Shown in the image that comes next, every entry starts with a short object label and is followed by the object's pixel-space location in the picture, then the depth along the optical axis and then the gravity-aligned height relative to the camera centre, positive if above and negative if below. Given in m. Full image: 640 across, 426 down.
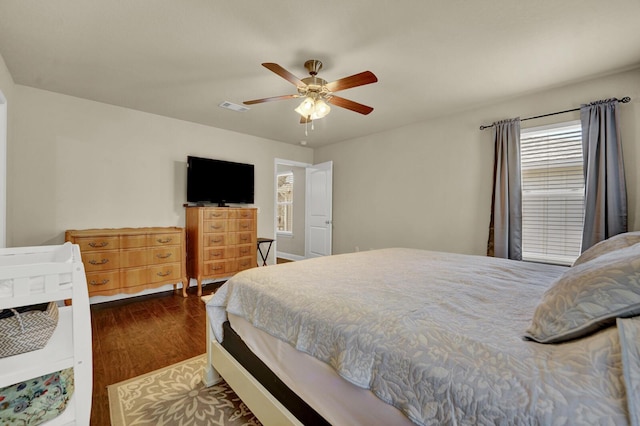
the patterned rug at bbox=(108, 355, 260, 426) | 1.59 -1.19
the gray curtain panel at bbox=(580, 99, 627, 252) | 2.59 +0.35
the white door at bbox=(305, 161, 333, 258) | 5.46 +0.01
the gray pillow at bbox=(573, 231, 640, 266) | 1.61 -0.20
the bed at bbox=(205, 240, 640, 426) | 0.65 -0.41
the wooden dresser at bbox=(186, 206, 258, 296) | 3.84 -0.46
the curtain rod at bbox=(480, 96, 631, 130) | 2.61 +1.05
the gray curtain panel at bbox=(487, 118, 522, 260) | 3.18 +0.17
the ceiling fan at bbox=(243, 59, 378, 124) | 2.12 +1.00
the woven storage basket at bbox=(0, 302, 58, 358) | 0.83 -0.38
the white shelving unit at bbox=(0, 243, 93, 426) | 0.75 -0.37
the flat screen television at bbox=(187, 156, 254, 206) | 4.07 +0.44
